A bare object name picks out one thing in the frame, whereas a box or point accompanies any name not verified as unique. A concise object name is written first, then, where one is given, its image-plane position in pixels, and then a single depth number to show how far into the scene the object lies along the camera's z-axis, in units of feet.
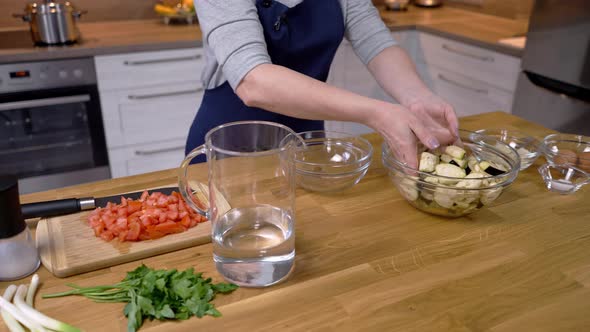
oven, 6.48
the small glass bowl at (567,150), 3.48
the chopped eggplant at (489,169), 2.95
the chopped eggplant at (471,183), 2.80
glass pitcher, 2.27
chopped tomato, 2.68
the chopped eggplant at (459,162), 2.95
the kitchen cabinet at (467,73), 7.45
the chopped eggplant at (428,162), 2.92
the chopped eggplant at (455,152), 3.00
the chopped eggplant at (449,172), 2.84
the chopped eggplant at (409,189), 2.95
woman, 3.09
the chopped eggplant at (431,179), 2.87
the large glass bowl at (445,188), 2.82
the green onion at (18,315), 2.07
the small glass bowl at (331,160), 3.19
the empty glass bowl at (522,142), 3.57
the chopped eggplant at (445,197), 2.84
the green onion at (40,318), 2.03
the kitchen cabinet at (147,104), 6.95
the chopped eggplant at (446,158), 3.02
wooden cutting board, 2.48
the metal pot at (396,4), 9.73
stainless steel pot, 6.53
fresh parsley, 2.14
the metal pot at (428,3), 10.16
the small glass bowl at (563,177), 3.31
